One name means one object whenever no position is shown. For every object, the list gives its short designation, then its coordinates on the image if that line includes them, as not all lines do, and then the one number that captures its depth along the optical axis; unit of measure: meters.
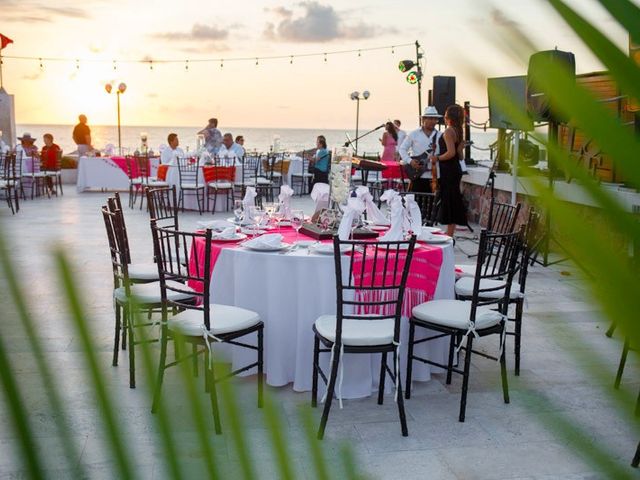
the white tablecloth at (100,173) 12.45
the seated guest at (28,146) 12.59
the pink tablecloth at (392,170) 11.32
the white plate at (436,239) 3.64
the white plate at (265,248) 3.34
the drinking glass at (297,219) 4.21
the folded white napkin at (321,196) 4.24
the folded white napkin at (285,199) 4.41
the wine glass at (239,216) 4.23
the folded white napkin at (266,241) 3.35
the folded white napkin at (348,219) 3.45
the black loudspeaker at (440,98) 9.89
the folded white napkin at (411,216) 3.77
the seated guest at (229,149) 10.77
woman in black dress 6.62
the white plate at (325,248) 3.29
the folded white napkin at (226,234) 3.64
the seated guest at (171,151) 10.60
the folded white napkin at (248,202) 4.20
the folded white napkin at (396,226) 3.49
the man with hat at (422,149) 7.81
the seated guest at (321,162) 11.90
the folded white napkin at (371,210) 3.98
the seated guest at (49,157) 12.00
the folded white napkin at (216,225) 3.97
